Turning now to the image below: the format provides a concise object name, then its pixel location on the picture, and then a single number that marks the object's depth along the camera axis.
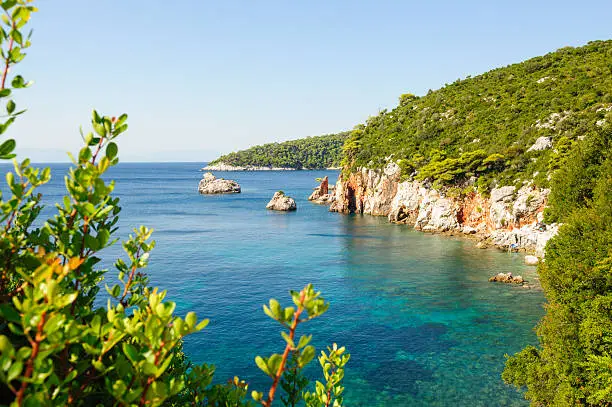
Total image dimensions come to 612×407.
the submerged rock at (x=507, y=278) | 37.51
